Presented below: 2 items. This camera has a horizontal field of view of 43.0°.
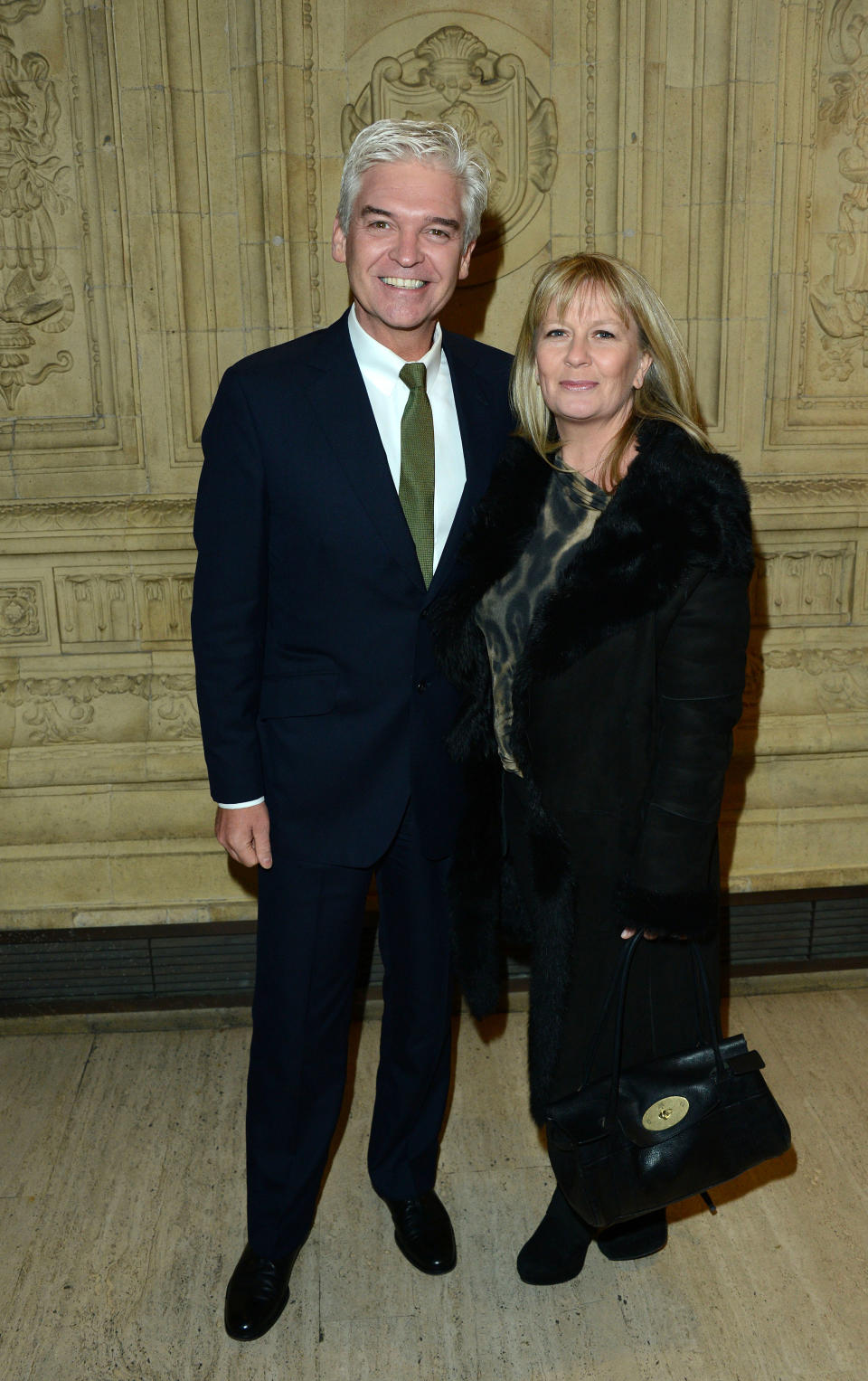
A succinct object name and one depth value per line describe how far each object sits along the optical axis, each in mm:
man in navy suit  1990
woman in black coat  1843
